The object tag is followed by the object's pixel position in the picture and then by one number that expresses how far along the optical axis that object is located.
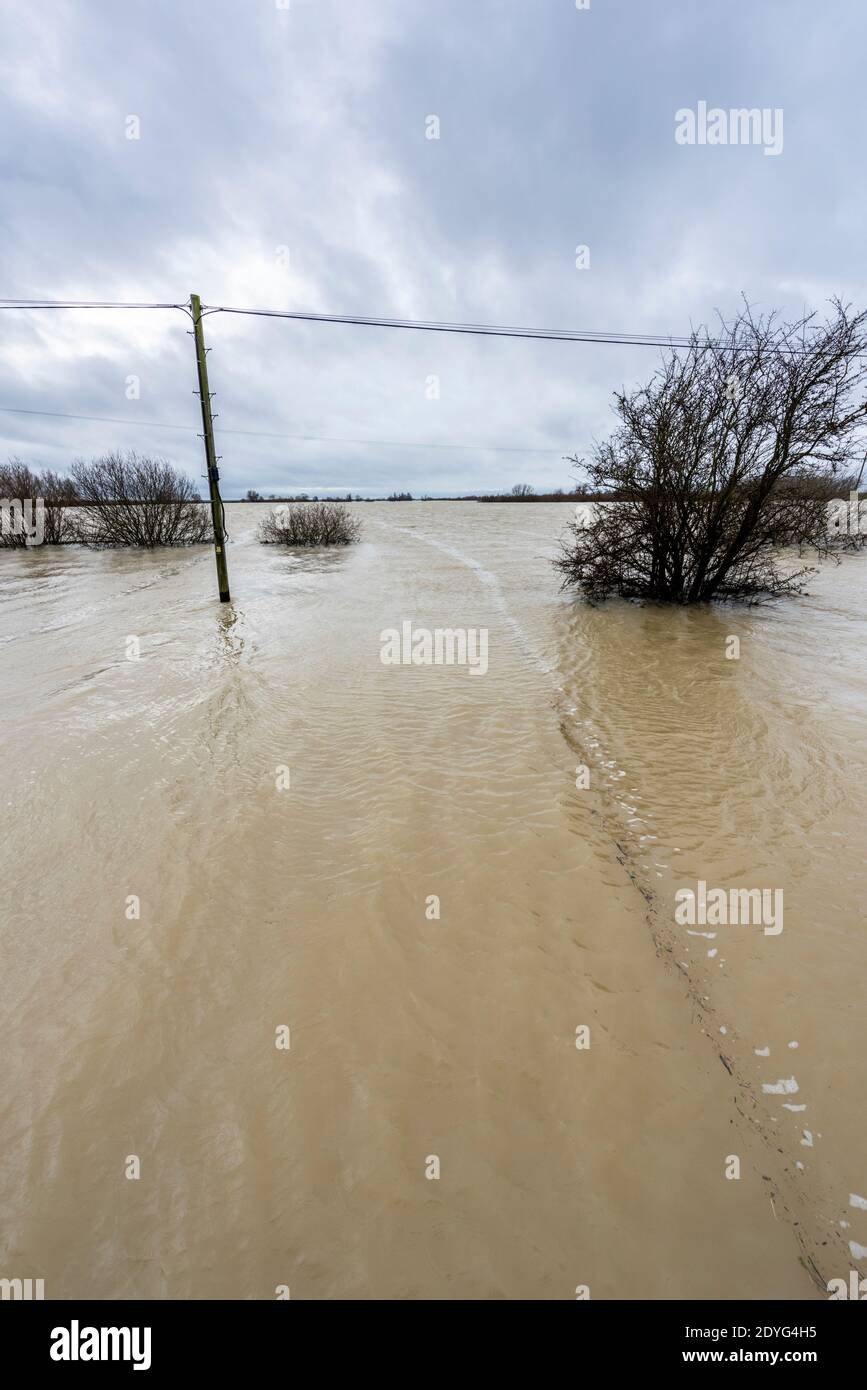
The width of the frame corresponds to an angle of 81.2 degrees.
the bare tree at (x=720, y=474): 9.97
